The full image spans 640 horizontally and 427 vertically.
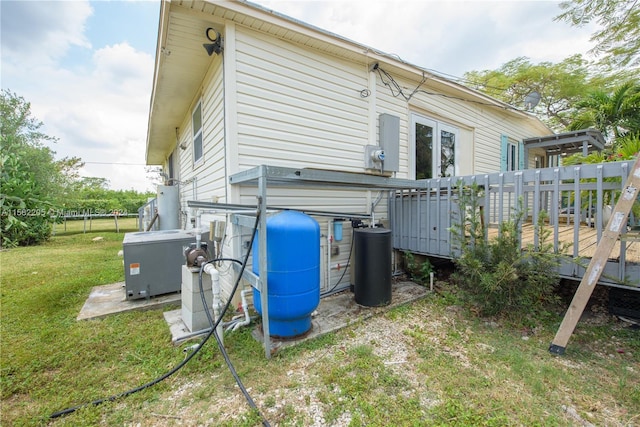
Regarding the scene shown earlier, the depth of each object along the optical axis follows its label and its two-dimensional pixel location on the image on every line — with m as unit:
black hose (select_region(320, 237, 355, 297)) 4.05
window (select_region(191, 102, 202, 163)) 5.12
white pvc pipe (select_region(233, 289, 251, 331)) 2.90
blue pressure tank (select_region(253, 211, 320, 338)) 2.67
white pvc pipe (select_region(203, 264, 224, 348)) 2.60
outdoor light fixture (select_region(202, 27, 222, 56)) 3.39
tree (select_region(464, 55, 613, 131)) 12.84
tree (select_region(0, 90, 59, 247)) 9.25
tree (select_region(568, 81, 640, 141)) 7.25
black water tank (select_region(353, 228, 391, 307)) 3.54
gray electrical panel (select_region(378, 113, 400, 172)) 4.75
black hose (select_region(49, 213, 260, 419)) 1.85
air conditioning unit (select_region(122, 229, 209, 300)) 3.67
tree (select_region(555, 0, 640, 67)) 6.80
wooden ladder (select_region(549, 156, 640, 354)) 2.28
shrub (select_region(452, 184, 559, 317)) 2.82
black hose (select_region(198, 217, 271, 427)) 1.80
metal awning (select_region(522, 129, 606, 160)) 7.31
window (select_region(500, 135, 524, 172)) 7.54
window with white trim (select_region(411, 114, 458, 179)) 5.65
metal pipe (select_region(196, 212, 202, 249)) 2.93
